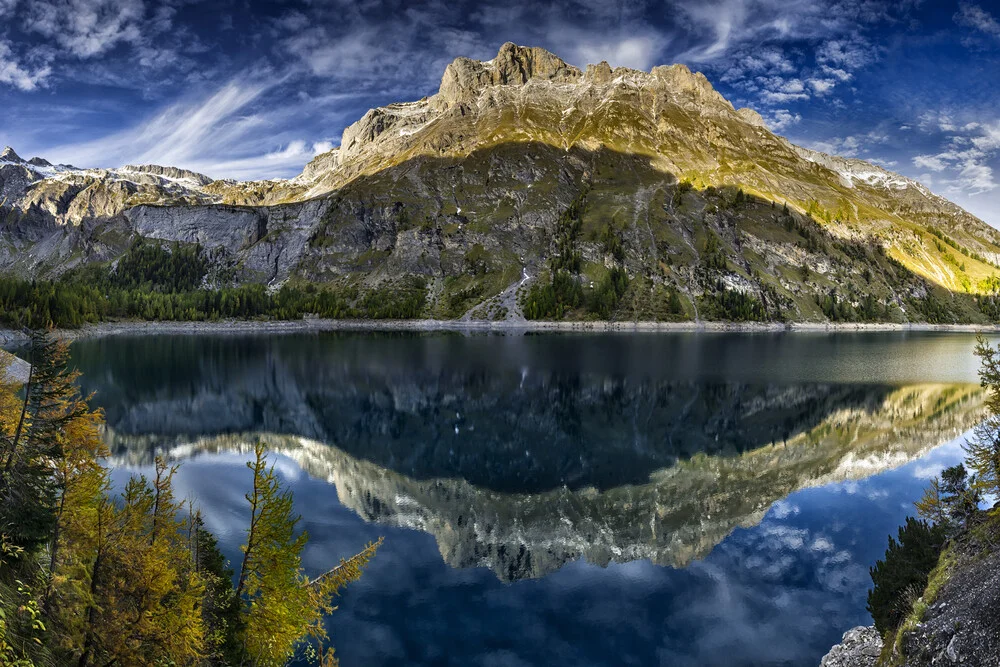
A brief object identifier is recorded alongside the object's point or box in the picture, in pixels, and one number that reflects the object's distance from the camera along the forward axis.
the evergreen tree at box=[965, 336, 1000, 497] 17.64
